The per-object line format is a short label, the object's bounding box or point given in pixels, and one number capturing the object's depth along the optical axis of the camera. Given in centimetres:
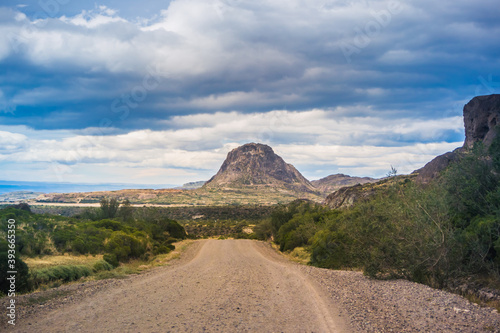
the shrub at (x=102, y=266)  1731
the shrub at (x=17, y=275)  1175
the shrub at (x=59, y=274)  1330
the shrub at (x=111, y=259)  2009
